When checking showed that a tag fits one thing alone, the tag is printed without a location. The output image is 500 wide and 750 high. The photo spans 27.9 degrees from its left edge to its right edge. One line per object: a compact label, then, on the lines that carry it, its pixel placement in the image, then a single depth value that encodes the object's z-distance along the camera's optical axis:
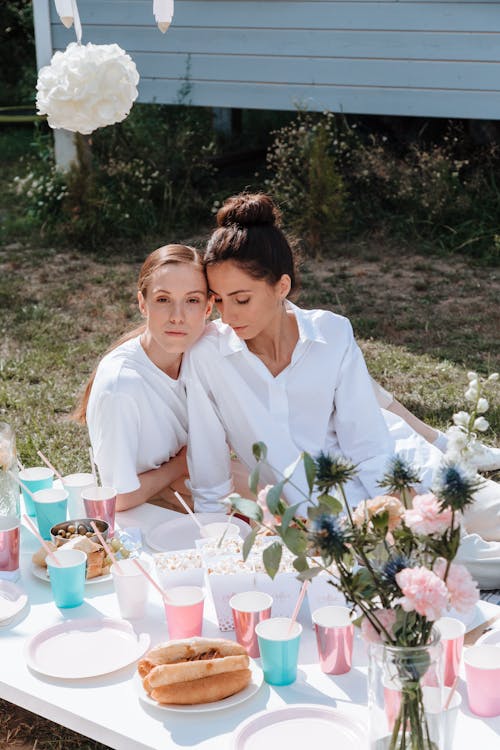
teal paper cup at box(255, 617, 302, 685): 2.09
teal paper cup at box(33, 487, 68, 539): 2.82
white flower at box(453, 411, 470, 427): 1.54
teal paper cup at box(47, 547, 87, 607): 2.42
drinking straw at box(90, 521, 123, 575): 2.40
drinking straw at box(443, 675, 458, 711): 1.75
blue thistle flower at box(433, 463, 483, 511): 1.51
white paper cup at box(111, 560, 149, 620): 2.38
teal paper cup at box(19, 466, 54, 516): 3.05
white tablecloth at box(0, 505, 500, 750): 1.97
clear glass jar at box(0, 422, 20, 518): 2.89
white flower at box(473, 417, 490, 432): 1.52
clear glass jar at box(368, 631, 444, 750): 1.64
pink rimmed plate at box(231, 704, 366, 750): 1.95
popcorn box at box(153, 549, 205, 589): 2.42
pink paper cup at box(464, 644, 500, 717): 1.98
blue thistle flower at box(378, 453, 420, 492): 1.64
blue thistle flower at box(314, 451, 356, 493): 1.59
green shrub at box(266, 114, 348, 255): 8.38
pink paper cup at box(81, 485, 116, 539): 2.77
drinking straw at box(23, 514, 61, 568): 2.40
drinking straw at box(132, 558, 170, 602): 2.27
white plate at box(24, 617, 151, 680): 2.21
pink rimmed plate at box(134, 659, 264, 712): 2.04
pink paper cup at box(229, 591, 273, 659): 2.23
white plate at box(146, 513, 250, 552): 2.81
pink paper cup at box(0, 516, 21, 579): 2.62
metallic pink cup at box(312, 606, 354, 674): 2.14
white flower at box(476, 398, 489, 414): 1.54
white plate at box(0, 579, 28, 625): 2.42
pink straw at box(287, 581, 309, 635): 1.98
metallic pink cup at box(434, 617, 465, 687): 2.04
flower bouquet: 1.53
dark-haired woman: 3.38
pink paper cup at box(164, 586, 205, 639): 2.26
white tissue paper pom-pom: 2.58
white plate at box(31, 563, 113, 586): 2.59
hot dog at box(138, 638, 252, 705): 2.05
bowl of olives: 2.64
